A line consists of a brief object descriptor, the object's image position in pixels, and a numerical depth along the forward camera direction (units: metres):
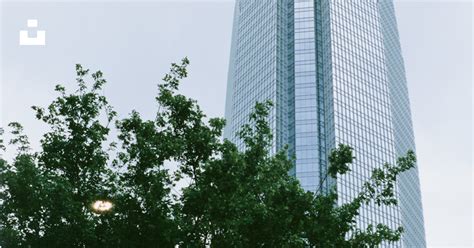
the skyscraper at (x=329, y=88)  146.38
